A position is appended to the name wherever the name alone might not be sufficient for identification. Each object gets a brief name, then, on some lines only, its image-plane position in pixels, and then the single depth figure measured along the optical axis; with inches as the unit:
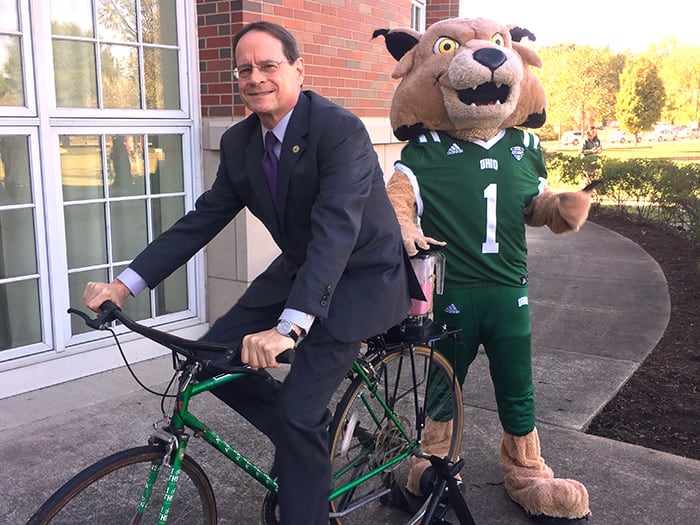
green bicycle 90.7
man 94.7
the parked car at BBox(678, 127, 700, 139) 1920.5
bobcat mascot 128.3
